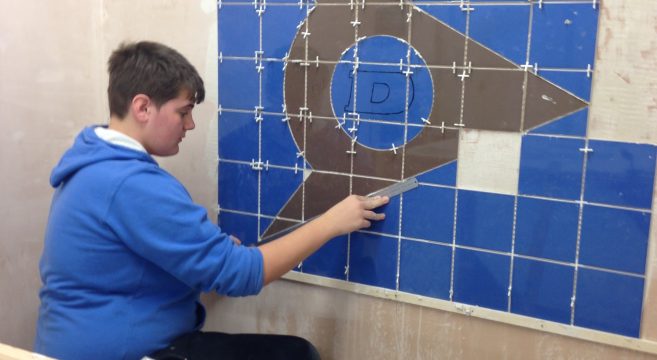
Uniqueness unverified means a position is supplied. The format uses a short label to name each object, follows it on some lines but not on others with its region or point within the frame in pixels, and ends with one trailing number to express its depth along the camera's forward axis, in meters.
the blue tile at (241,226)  1.66
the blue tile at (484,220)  1.36
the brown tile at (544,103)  1.27
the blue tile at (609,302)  1.28
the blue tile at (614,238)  1.26
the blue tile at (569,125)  1.27
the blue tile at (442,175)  1.40
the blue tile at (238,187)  1.65
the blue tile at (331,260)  1.56
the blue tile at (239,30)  1.58
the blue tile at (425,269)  1.44
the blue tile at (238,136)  1.63
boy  1.27
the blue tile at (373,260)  1.50
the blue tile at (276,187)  1.58
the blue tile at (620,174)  1.23
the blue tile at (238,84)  1.61
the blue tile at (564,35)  1.24
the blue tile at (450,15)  1.35
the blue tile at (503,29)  1.29
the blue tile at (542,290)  1.33
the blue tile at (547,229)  1.31
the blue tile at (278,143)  1.57
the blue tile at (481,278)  1.39
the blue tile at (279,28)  1.53
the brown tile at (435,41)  1.36
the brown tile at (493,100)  1.31
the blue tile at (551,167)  1.29
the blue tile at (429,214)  1.42
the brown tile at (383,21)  1.41
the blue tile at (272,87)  1.57
